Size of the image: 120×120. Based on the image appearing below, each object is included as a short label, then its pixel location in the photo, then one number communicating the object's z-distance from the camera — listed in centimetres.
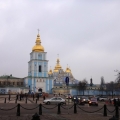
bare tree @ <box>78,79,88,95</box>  6010
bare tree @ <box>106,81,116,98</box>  6239
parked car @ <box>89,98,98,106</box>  2139
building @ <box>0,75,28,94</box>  5205
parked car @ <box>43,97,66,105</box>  2062
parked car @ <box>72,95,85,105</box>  2197
